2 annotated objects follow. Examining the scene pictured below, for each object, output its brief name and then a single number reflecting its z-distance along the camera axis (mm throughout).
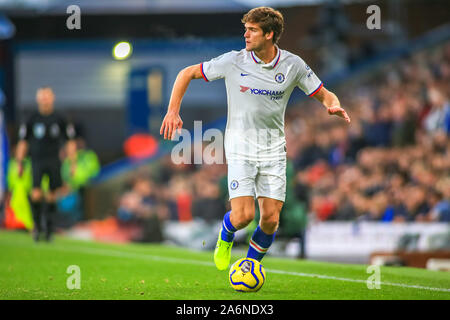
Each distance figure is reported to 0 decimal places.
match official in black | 27094
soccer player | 14469
